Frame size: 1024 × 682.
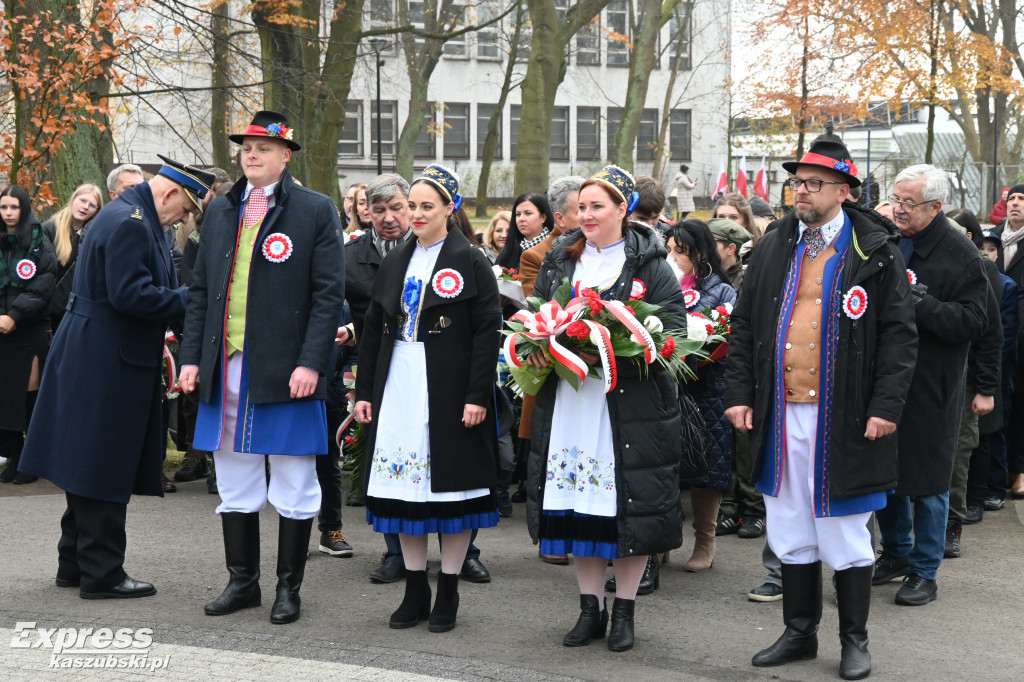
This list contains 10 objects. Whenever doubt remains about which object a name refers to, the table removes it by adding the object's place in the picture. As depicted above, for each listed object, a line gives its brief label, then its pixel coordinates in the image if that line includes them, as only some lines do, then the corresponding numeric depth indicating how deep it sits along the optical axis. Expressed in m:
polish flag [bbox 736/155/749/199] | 25.25
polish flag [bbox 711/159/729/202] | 25.01
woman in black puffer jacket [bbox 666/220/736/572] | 6.84
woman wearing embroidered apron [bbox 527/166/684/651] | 5.23
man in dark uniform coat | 5.94
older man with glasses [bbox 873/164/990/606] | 6.09
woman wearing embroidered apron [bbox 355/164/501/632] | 5.53
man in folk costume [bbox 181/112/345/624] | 5.69
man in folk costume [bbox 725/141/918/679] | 5.05
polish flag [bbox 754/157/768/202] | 25.89
